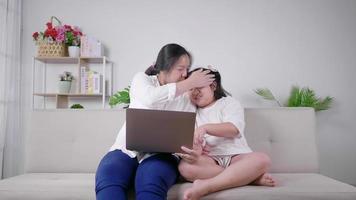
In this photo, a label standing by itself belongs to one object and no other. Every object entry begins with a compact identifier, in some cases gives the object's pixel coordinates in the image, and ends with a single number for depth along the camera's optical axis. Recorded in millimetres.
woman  1236
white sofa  1835
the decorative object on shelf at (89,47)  3443
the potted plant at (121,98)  3127
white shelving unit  3457
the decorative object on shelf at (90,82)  3425
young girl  1357
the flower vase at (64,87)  3461
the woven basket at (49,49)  3398
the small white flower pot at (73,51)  3430
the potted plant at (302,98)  3232
